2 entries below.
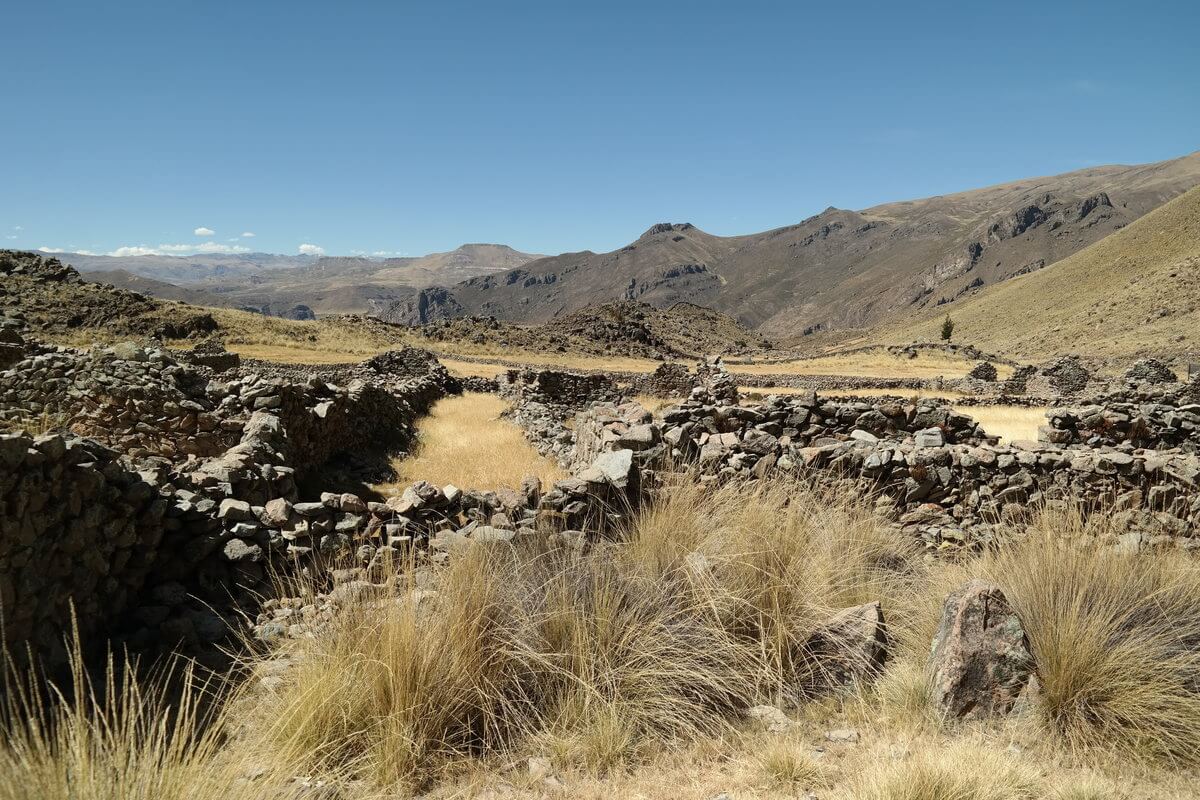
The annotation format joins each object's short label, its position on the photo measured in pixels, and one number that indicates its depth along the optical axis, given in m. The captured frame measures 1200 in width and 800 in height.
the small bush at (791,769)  3.04
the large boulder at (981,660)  3.50
